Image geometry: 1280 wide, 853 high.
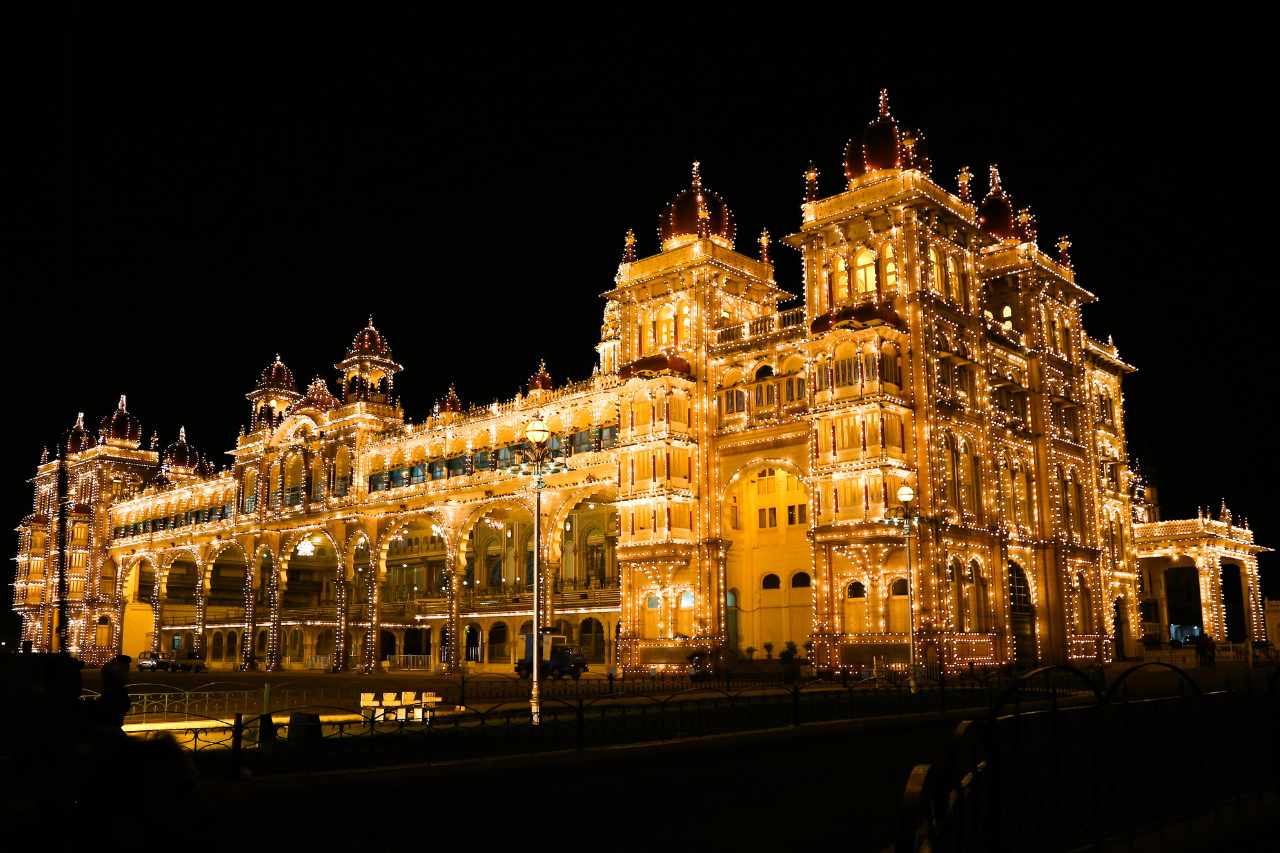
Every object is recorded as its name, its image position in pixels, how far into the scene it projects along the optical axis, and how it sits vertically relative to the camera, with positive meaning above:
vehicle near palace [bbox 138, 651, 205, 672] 69.56 -3.08
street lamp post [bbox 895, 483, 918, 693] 29.24 +2.24
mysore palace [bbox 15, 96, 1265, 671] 39.56 +5.60
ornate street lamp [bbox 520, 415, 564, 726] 20.73 +2.46
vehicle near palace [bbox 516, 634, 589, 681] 47.38 -2.31
